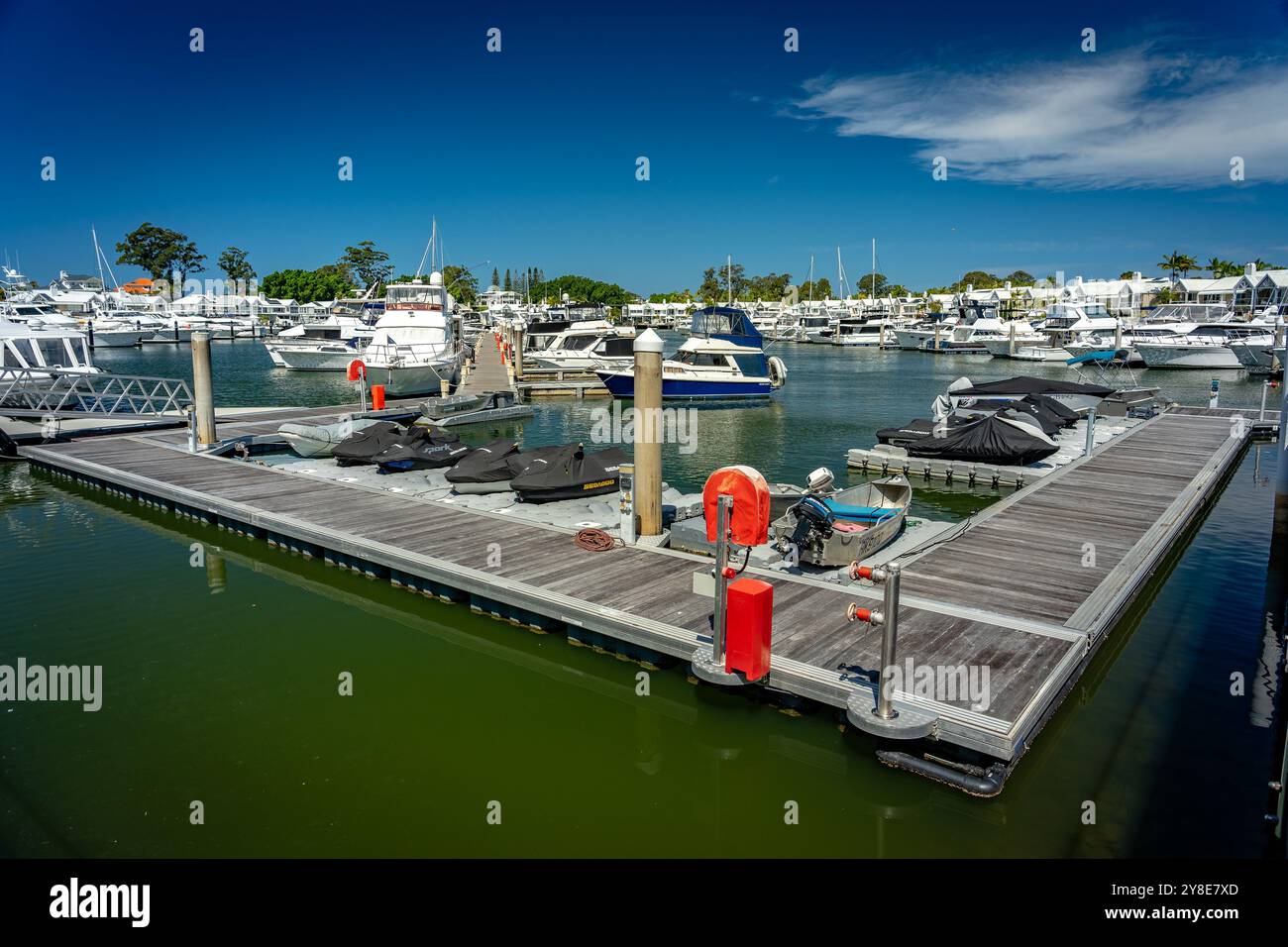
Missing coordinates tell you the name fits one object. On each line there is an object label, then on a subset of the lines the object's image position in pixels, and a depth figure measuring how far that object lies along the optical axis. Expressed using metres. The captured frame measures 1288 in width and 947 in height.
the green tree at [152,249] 153.88
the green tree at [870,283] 188.39
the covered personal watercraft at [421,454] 18.53
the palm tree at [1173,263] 128.62
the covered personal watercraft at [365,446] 19.03
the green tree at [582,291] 177.25
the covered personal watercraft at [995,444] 20.75
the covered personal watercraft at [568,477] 15.52
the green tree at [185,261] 156.88
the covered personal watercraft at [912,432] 23.53
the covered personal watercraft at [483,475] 16.27
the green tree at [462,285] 162.62
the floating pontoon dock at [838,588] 8.39
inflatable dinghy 20.98
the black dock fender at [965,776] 7.24
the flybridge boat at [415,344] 37.69
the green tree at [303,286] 152.00
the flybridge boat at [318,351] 56.00
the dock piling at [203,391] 20.91
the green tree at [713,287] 172.50
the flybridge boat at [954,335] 82.69
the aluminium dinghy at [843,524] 11.71
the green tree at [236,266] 169.12
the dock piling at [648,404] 12.05
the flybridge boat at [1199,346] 61.09
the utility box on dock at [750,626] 8.11
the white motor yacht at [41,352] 28.20
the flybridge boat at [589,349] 47.59
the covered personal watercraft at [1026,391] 28.28
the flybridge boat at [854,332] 98.62
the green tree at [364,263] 167.38
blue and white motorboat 39.53
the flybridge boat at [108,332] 72.56
